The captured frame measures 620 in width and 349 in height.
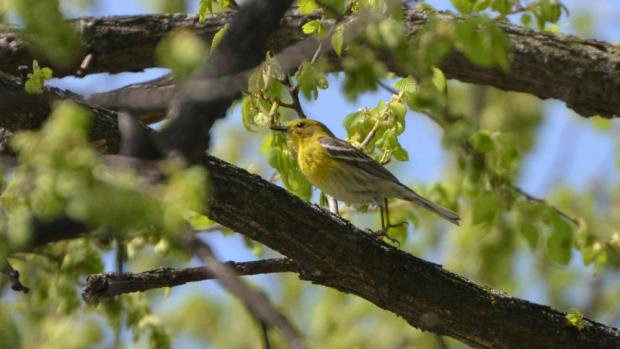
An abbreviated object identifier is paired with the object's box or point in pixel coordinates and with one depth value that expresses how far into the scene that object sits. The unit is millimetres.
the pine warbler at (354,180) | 12472
